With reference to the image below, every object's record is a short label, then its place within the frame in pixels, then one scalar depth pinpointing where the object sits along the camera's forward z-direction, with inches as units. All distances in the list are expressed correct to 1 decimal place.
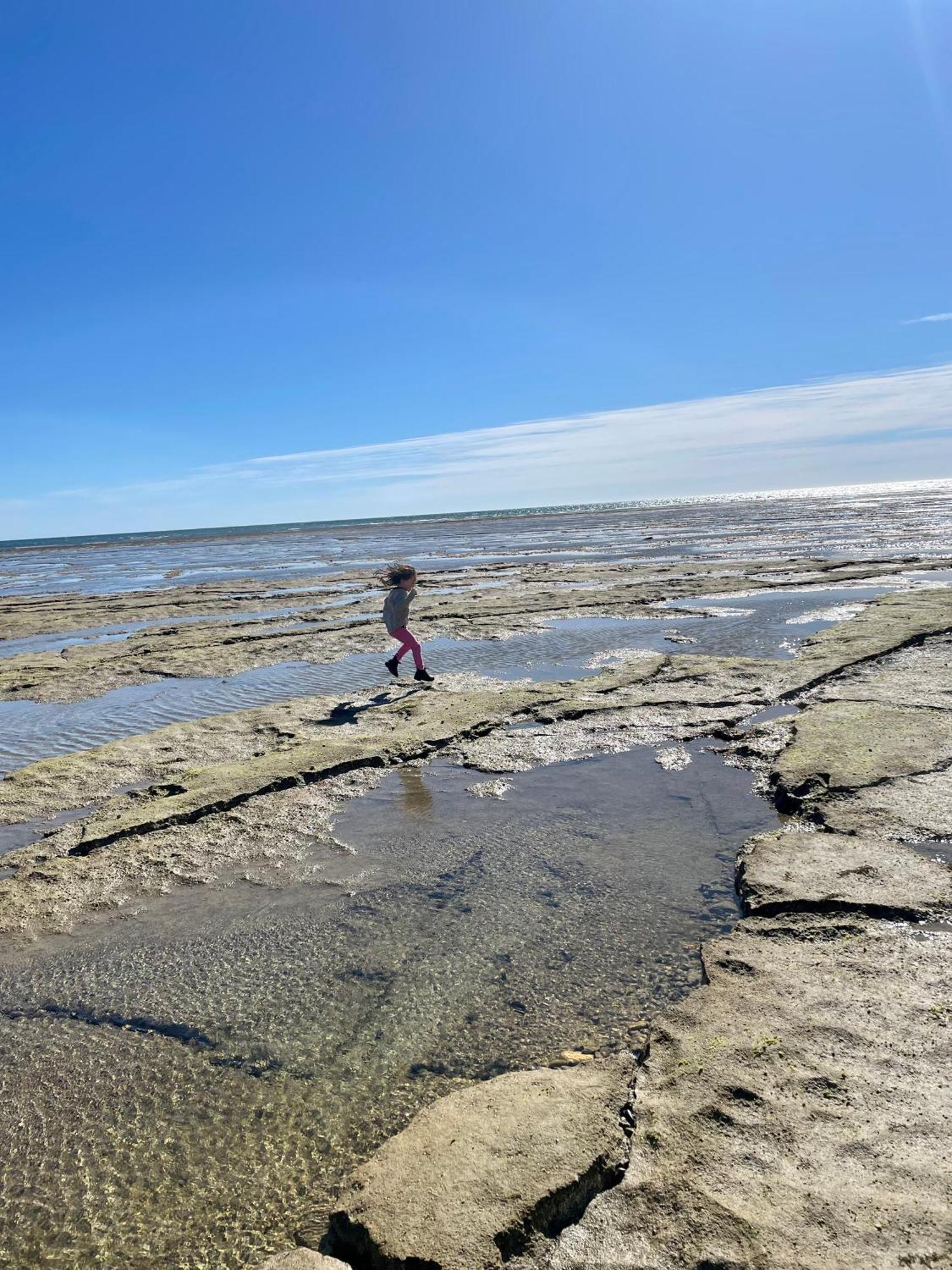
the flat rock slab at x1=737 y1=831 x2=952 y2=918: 138.5
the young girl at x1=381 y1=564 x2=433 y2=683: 360.8
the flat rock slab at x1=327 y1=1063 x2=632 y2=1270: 77.7
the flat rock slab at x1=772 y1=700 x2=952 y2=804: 196.4
